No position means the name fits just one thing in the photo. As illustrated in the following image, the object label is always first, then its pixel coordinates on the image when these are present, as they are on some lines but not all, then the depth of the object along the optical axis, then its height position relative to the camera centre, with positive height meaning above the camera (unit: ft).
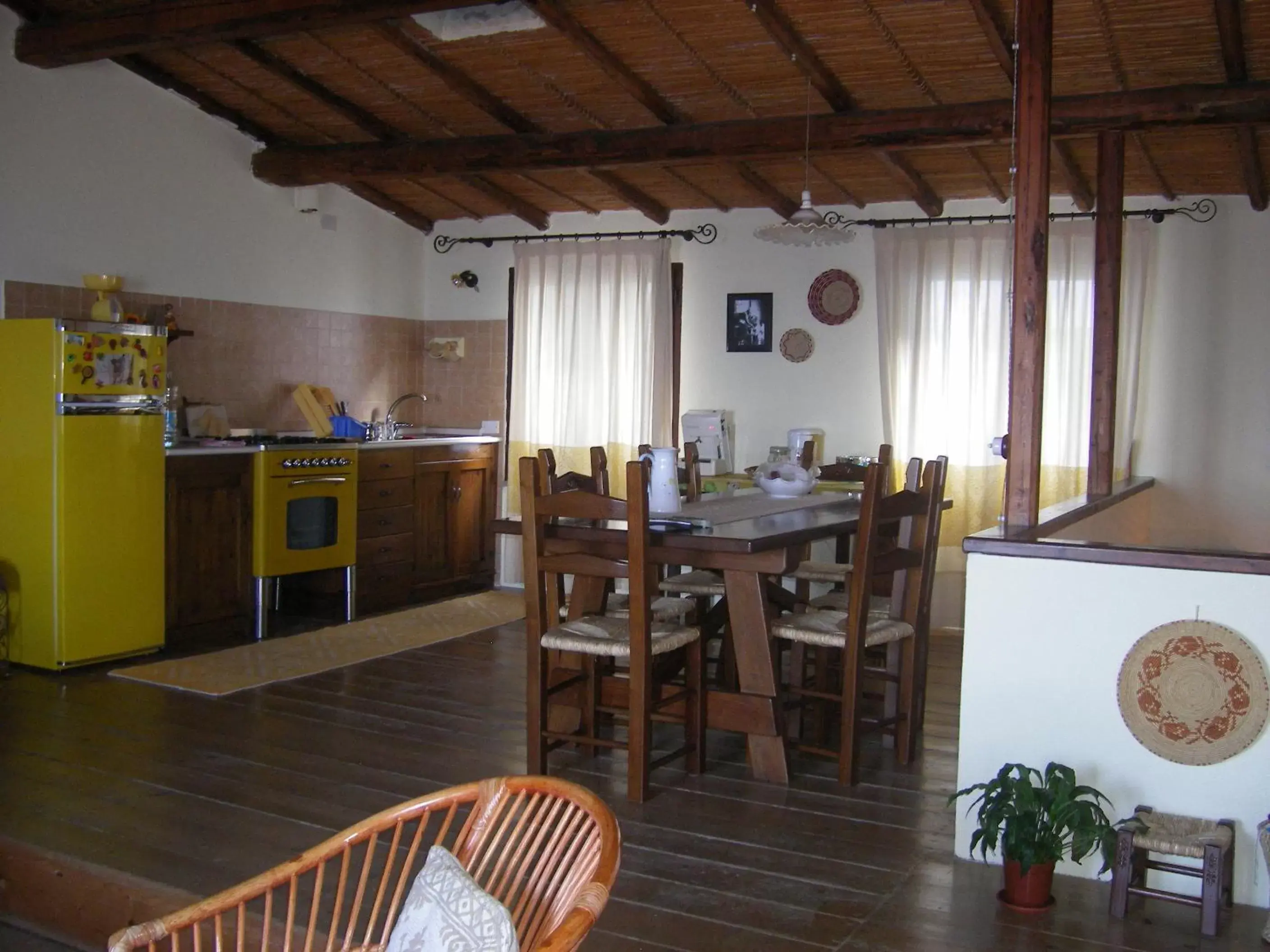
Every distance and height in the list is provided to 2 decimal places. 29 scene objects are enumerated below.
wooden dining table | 11.90 -1.53
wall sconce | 25.48 +2.82
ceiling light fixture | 16.01 +2.59
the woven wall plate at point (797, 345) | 22.39 +1.41
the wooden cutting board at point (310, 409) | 22.82 +0.02
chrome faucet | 23.86 -0.22
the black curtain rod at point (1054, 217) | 19.38 +3.51
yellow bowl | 18.13 +1.85
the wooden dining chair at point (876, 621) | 12.18 -2.11
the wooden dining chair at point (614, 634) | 11.69 -2.21
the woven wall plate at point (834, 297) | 21.94 +2.27
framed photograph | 22.72 +1.83
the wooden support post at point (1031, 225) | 10.89 +1.82
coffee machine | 22.12 -0.32
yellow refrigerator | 16.30 -1.04
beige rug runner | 16.39 -3.62
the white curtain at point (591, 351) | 23.22 +1.30
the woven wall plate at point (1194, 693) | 9.45 -2.08
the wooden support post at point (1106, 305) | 16.51 +1.74
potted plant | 9.18 -3.06
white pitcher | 13.53 -0.72
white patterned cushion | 4.83 -2.05
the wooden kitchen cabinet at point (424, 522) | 21.76 -2.08
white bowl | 16.05 -0.79
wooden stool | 8.98 -3.18
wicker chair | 5.11 -2.07
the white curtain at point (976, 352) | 19.88 +1.27
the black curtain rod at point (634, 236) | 23.13 +3.56
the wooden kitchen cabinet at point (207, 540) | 18.28 -2.04
